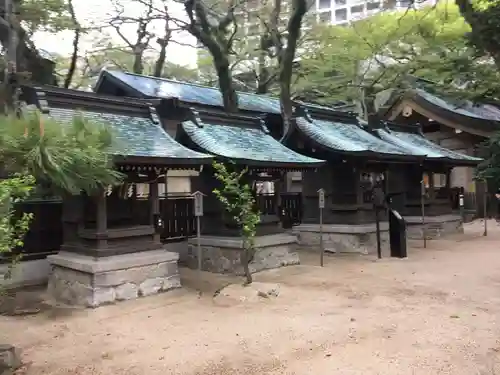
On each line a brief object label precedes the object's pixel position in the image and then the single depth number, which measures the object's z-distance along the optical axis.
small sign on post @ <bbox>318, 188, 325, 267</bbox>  11.75
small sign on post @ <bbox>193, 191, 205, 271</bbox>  9.84
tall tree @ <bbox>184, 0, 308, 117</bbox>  14.64
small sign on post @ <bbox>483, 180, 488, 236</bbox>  17.59
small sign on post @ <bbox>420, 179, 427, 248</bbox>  15.39
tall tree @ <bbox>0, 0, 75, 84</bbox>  15.92
